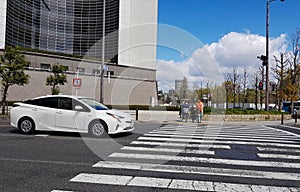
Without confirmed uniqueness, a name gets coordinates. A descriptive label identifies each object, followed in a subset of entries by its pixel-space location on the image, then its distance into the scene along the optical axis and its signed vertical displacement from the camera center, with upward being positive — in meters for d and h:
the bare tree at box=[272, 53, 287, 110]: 32.54 +3.18
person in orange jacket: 18.58 -0.64
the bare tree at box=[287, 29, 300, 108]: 31.60 +3.21
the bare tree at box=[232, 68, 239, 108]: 46.28 +3.35
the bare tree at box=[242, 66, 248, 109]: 45.84 +3.06
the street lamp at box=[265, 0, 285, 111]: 22.80 +4.58
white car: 9.83 -0.71
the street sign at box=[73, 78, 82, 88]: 18.50 +0.98
